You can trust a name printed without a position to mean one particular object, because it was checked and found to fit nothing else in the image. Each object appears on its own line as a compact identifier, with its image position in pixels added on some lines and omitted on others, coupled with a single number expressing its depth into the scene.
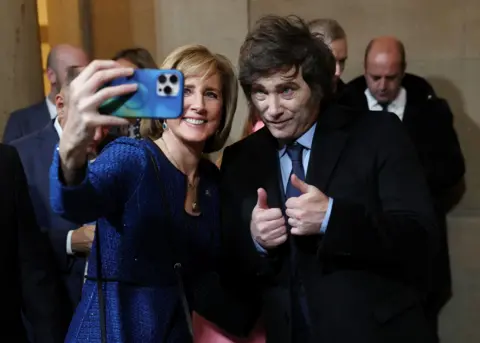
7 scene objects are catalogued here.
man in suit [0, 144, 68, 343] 2.42
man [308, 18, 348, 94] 4.27
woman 2.18
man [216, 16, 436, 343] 2.24
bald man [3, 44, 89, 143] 4.31
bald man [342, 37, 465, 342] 4.51
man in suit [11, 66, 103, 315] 3.36
